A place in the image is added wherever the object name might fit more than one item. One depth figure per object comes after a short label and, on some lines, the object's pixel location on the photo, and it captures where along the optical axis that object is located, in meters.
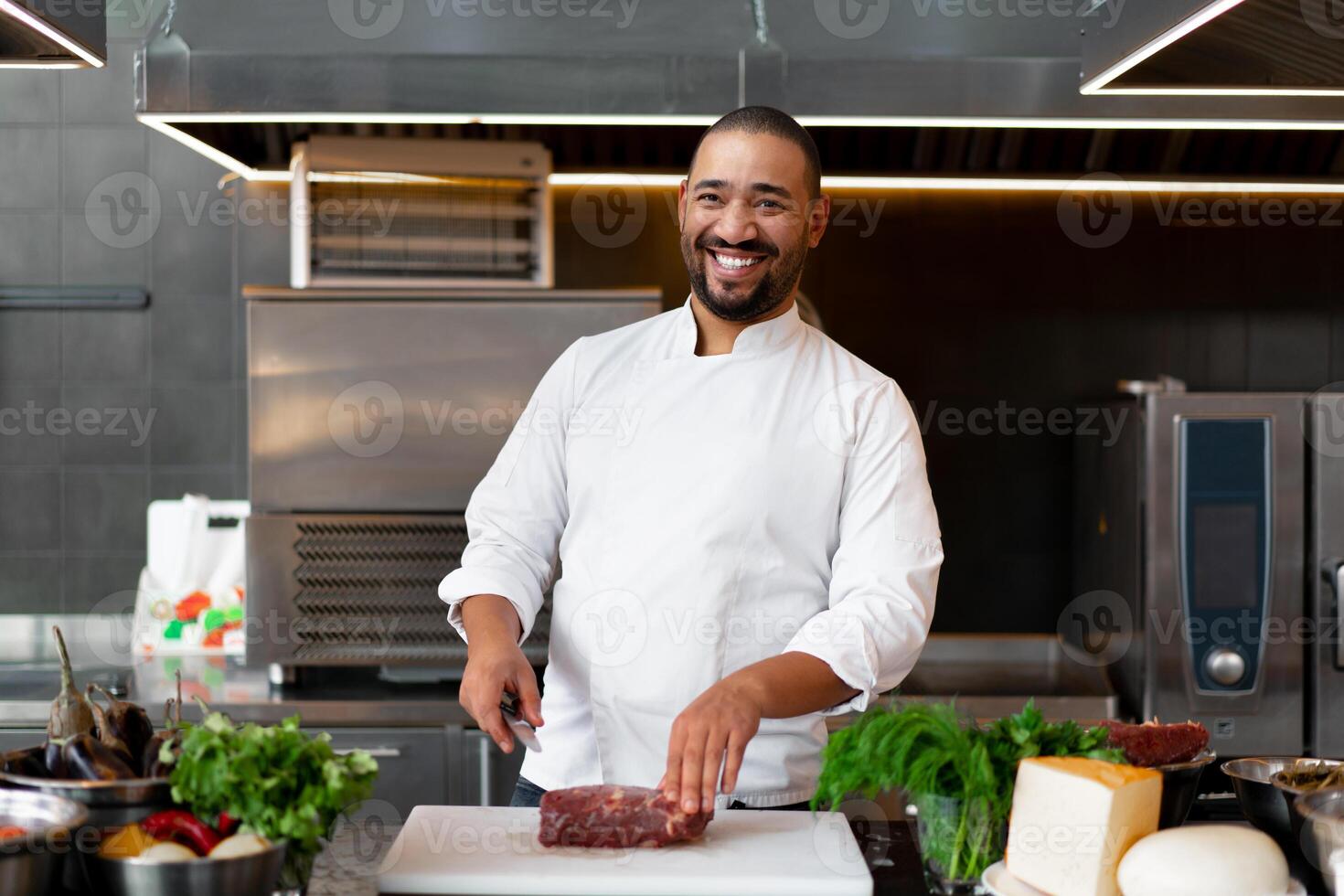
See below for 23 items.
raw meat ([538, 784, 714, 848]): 1.37
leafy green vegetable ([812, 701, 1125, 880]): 1.28
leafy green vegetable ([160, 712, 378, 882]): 1.17
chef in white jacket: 1.71
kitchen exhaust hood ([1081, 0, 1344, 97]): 1.35
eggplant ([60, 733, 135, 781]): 1.22
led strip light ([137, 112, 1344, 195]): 3.10
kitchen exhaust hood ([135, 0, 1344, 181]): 2.49
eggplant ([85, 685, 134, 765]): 1.27
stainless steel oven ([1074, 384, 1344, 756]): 2.73
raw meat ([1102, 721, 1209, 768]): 1.35
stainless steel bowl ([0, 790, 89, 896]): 1.07
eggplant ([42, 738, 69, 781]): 1.24
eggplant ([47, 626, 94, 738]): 1.32
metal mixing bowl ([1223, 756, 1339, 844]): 1.35
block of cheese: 1.23
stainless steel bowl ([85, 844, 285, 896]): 1.10
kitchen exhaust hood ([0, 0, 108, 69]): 1.42
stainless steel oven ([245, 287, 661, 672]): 2.81
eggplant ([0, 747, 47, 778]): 1.25
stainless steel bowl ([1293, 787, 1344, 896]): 1.21
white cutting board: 1.29
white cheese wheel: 1.19
